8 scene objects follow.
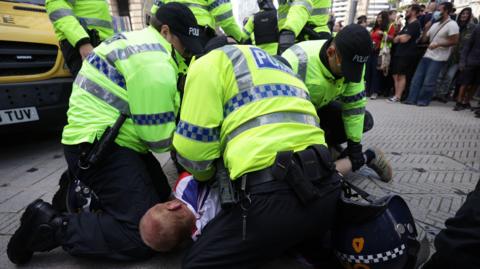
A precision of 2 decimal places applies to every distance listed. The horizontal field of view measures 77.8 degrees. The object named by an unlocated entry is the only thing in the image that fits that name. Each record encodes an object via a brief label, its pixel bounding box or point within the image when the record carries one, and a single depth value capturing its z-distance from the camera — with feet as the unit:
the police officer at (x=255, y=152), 4.44
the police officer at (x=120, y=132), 5.50
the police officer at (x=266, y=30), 11.25
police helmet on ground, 4.65
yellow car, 9.61
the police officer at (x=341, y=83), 6.11
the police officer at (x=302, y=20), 10.53
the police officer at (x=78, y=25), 8.68
